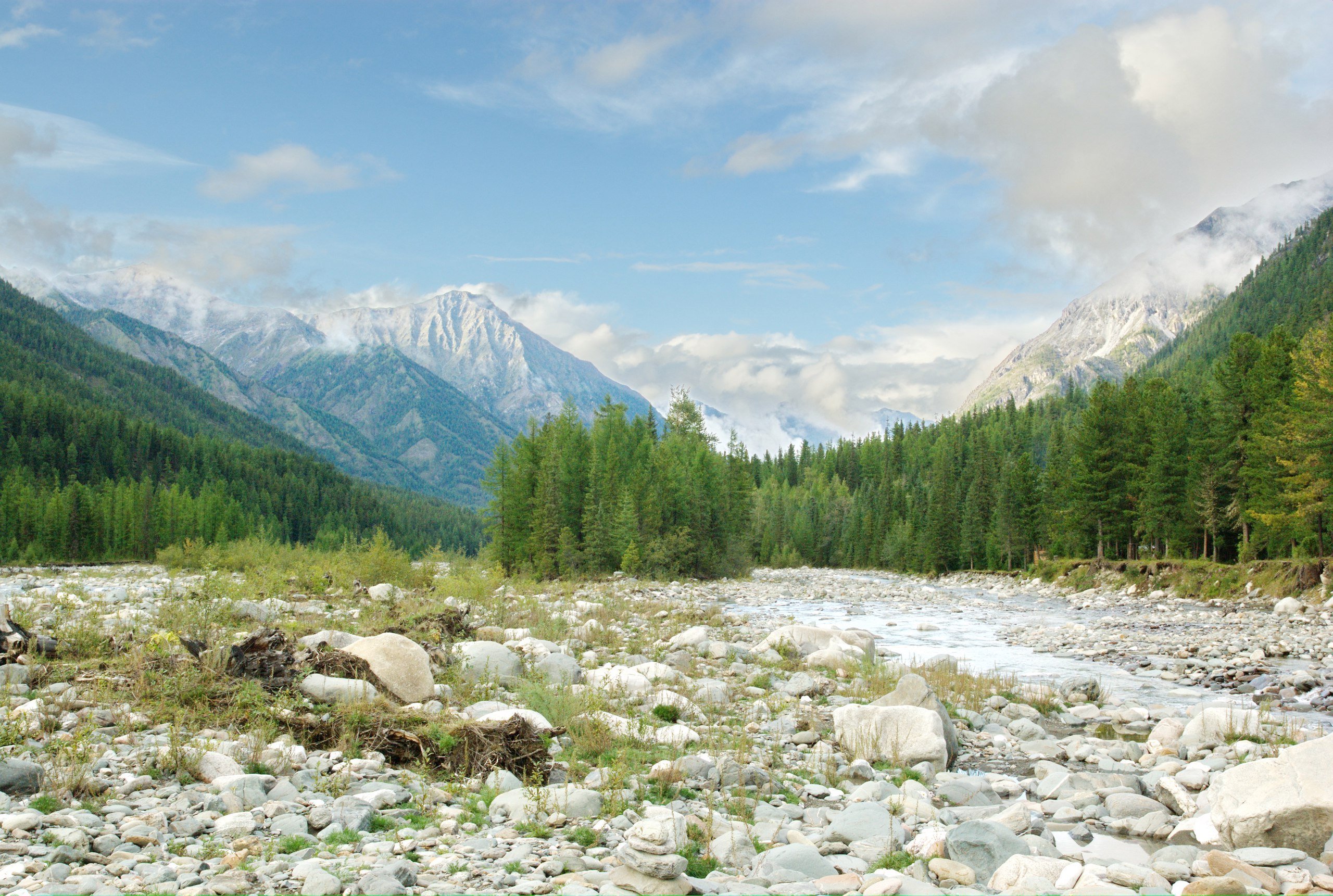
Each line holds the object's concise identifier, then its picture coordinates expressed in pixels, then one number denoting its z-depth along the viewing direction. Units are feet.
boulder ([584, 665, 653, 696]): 38.29
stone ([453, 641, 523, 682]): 38.75
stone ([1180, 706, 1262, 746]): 33.63
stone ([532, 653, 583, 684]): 39.96
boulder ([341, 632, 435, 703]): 32.14
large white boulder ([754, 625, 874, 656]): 57.93
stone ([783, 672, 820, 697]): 42.91
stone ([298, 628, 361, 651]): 38.83
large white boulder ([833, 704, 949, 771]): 30.19
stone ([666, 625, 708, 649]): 57.47
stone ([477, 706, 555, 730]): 27.92
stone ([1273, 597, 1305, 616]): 92.84
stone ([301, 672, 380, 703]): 30.50
